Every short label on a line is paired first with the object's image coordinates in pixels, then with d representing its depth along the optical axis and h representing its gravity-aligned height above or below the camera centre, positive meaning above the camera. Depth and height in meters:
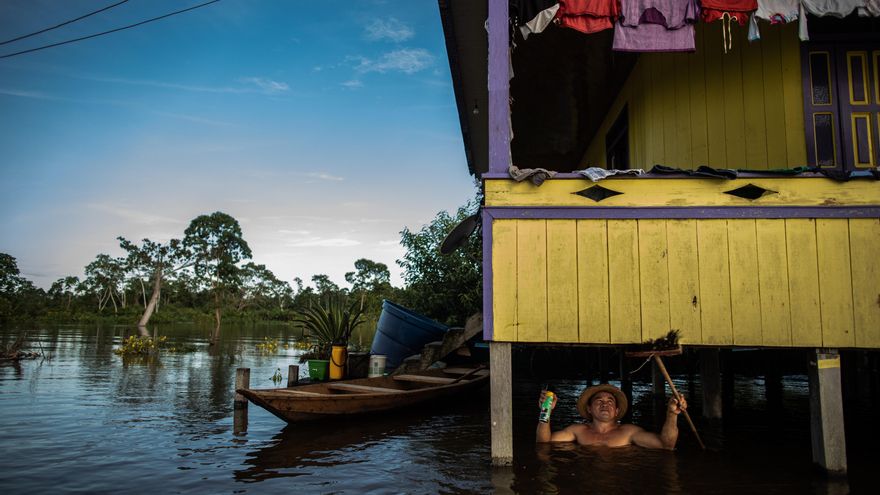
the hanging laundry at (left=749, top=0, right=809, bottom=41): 5.05 +2.82
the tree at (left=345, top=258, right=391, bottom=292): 70.88 +6.04
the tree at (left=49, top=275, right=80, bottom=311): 57.69 +2.93
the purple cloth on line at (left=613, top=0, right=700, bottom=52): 5.33 +2.84
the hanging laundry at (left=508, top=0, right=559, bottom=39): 5.30 +3.08
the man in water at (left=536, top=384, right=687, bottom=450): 5.80 -1.16
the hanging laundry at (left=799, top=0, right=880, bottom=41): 4.95 +2.80
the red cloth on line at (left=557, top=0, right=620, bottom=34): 5.37 +2.94
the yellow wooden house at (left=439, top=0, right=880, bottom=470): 4.71 +0.65
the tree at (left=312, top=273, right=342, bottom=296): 70.59 +4.68
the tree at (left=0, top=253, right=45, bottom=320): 39.62 +2.04
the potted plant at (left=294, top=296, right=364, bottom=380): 9.60 -0.17
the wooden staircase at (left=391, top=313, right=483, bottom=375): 9.83 -0.53
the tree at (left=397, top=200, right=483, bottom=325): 16.19 +1.31
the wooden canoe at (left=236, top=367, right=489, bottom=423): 6.62 -1.03
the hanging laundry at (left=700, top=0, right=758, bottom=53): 5.14 +2.88
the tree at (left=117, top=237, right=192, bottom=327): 47.34 +5.10
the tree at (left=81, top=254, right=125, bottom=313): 54.09 +3.68
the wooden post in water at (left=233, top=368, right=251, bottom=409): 7.09 -0.78
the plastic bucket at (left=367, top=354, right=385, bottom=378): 9.62 -0.83
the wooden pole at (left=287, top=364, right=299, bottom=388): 9.09 -0.95
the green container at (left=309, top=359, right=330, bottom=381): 9.52 -0.88
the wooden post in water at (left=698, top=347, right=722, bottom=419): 7.91 -0.93
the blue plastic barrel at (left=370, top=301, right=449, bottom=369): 11.99 -0.30
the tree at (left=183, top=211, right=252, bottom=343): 45.81 +6.28
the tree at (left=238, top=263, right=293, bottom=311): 58.44 +3.26
